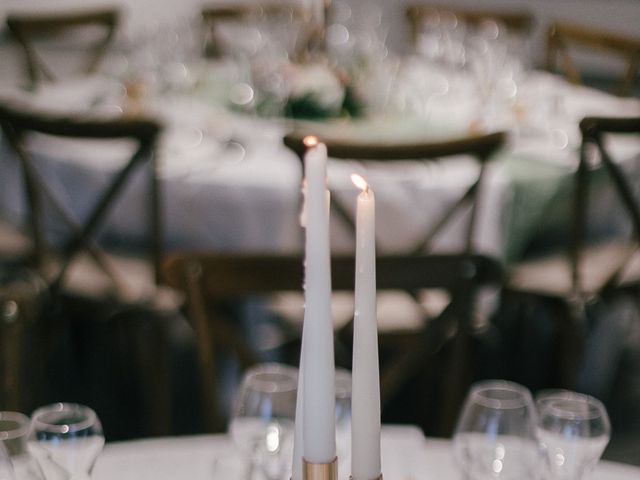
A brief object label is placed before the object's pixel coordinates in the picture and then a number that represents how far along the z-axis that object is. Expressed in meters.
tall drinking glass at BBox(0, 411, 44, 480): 1.55
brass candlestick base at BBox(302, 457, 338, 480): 1.27
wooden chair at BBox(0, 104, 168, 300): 3.42
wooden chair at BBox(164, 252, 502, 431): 2.17
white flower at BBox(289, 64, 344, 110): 4.24
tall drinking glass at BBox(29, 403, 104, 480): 1.56
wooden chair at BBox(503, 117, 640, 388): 3.60
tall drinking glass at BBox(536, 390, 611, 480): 1.65
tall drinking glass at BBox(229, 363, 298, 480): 1.65
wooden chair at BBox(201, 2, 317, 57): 6.54
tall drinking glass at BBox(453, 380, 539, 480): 1.61
